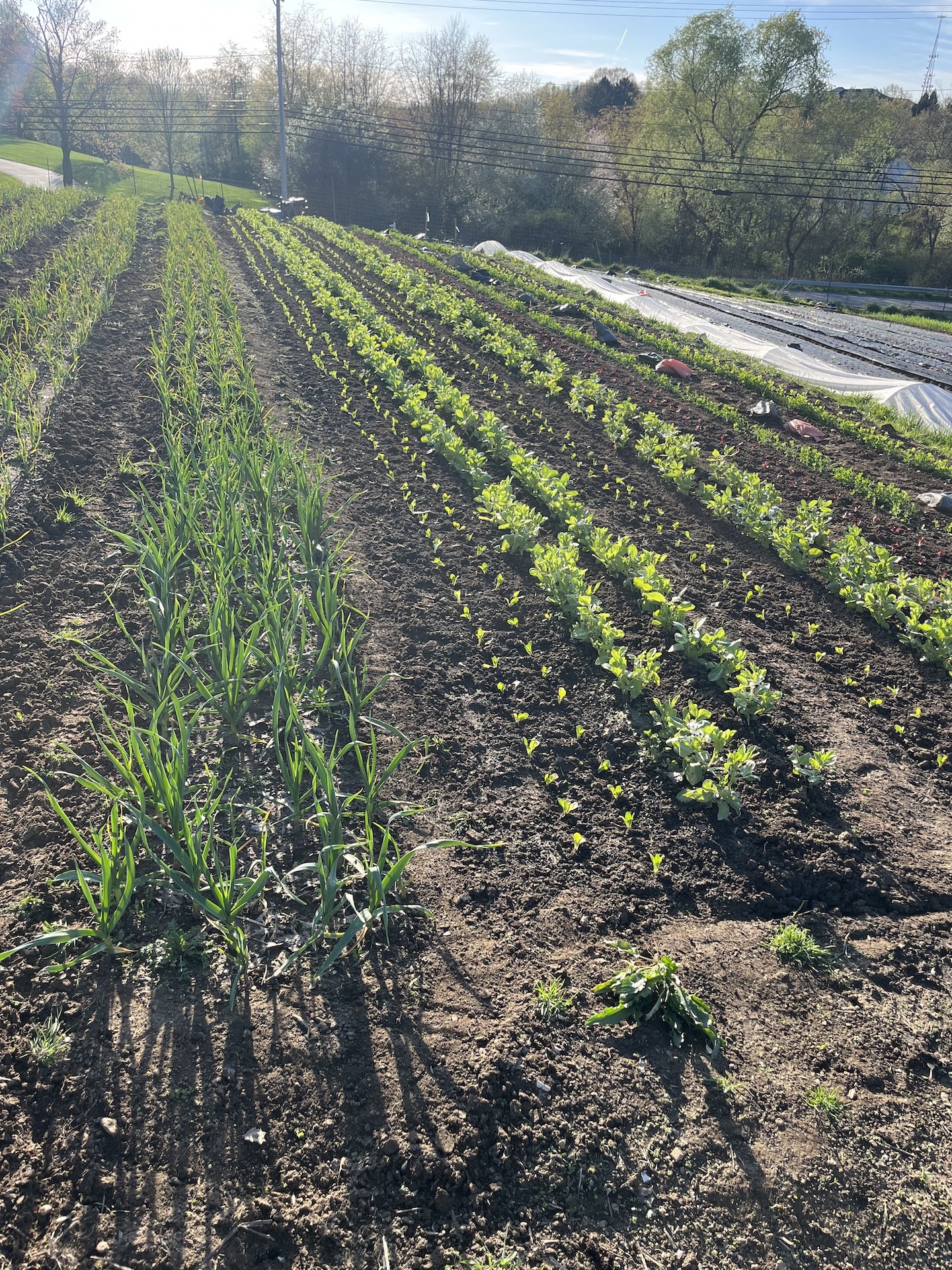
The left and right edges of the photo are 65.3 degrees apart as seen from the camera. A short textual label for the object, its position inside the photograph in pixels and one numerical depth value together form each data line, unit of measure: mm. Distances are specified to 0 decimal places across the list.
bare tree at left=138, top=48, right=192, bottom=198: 42469
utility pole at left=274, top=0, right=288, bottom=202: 30188
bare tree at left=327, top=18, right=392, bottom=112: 47219
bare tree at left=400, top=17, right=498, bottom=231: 42406
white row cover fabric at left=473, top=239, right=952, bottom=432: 10625
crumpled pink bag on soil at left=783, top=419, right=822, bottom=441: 9062
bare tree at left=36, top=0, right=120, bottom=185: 29625
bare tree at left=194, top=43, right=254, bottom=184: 43334
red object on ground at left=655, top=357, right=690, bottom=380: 11078
